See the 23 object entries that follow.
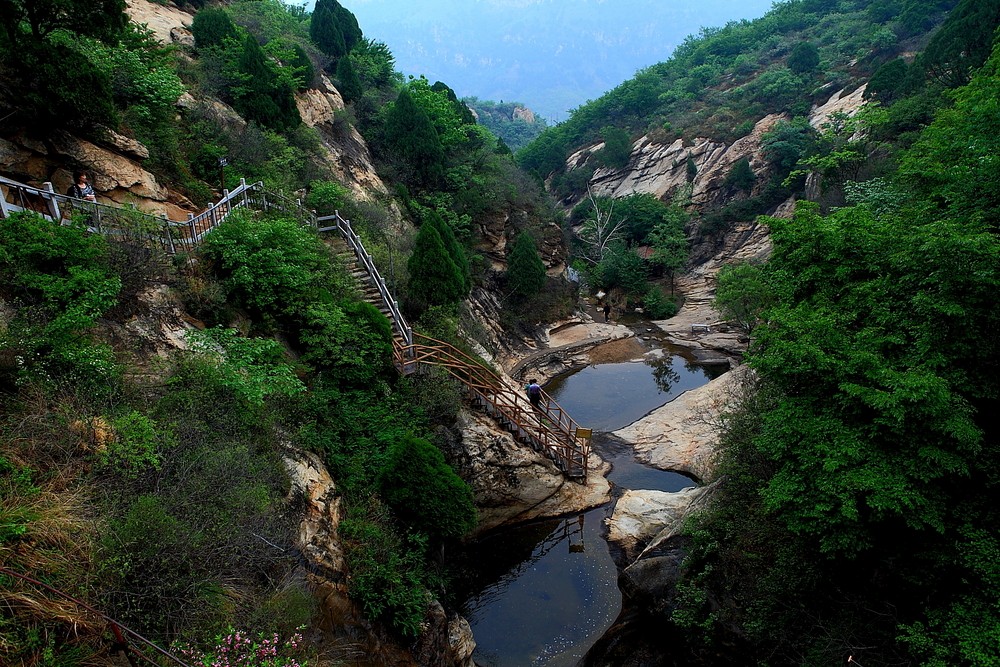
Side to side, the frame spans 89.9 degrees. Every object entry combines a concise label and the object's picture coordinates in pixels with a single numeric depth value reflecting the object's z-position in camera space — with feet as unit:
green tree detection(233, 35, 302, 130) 64.18
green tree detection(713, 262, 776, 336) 72.64
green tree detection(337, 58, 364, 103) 93.04
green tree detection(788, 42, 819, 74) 148.66
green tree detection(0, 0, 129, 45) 30.35
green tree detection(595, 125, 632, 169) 164.35
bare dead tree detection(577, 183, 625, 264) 134.10
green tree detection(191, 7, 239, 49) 67.10
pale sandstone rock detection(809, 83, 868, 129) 119.96
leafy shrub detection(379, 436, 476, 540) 33.14
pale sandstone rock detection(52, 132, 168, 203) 35.45
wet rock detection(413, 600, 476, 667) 28.37
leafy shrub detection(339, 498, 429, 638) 26.94
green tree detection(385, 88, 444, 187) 86.84
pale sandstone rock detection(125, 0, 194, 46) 66.31
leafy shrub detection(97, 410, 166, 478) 19.83
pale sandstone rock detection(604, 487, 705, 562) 44.91
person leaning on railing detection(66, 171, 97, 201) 32.96
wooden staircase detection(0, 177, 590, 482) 32.04
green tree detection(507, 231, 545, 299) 91.20
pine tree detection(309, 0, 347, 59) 103.24
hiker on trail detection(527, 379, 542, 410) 55.88
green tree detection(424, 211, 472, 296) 67.62
